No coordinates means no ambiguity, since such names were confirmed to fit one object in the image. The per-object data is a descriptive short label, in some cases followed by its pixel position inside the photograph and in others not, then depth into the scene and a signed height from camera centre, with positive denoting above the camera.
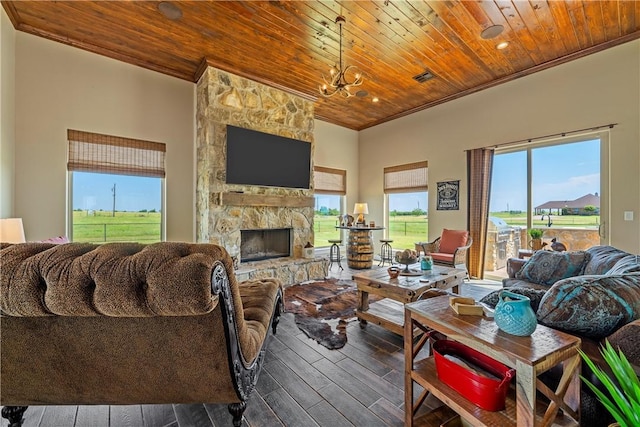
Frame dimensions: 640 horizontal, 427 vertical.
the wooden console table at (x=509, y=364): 0.95 -0.57
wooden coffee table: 2.37 -0.71
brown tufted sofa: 0.93 -0.45
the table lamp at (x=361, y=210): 5.96 +0.08
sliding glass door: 3.68 +0.28
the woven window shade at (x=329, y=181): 6.12 +0.78
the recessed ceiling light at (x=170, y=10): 2.72 +2.12
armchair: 4.24 -0.58
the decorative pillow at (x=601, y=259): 2.16 -0.38
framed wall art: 4.95 +0.35
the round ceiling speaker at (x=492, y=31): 3.08 +2.15
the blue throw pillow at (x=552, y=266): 2.58 -0.52
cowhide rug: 2.52 -1.12
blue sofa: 1.09 -0.45
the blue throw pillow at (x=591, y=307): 1.18 -0.41
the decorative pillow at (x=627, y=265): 1.64 -0.34
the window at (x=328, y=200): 6.19 +0.32
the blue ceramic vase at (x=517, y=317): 1.07 -0.42
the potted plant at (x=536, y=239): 3.89 -0.36
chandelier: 3.02 +1.63
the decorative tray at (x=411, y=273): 2.80 -0.62
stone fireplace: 3.96 +0.41
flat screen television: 4.16 +0.90
